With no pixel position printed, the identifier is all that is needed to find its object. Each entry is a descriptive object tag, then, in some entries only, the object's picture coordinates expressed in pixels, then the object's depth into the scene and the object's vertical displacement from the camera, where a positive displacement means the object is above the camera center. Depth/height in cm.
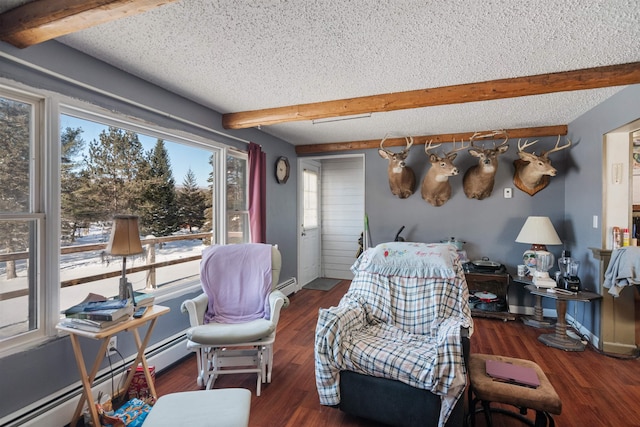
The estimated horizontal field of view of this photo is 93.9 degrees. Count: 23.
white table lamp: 327 -33
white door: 491 -17
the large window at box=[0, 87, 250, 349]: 169 +8
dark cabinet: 357 -100
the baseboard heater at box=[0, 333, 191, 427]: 161 -113
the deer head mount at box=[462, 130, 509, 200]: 355 +51
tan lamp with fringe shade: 186 -19
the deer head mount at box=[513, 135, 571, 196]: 338 +48
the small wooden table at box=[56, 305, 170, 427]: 166 -78
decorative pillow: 231 -39
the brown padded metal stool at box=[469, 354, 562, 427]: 150 -95
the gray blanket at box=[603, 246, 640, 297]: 241 -49
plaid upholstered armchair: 165 -84
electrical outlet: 209 -94
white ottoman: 126 -88
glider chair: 214 -83
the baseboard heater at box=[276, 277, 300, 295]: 435 -112
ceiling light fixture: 328 +106
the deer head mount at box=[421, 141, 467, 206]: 365 +43
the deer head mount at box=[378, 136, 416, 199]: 383 +51
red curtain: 353 +18
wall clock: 423 +62
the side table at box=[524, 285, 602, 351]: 280 -112
